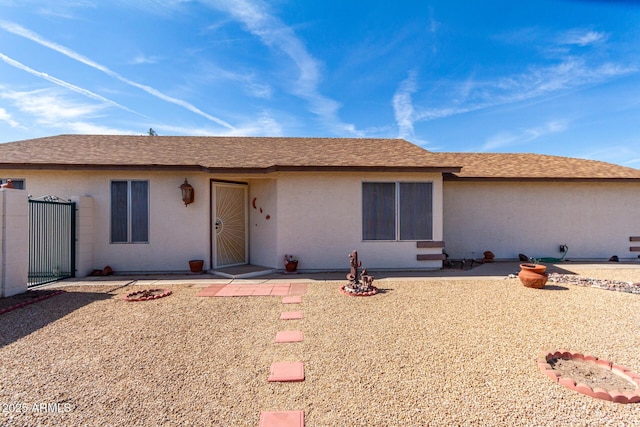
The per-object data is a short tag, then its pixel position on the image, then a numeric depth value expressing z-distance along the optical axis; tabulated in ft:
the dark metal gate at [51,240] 22.40
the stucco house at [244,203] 25.50
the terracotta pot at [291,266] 25.23
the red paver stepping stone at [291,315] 14.66
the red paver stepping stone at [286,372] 9.03
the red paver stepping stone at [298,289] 19.48
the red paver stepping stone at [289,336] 12.01
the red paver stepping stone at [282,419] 6.97
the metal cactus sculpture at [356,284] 19.26
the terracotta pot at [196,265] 25.29
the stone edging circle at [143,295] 17.83
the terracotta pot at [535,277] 20.11
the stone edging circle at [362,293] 18.76
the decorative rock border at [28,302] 15.42
